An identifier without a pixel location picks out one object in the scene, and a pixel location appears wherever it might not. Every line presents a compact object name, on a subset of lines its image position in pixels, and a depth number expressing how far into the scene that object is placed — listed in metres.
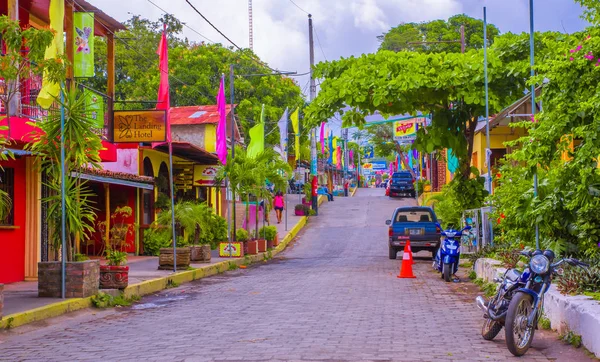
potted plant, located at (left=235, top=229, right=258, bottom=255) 28.61
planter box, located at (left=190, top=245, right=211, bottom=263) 23.69
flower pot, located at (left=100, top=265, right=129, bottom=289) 14.84
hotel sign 19.94
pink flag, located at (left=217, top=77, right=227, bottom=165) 25.32
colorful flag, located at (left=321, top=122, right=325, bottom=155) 53.27
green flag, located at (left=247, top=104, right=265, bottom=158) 31.14
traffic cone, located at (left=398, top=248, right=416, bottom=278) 19.45
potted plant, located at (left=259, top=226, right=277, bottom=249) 32.06
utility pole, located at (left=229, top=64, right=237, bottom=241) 27.89
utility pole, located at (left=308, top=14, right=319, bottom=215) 45.53
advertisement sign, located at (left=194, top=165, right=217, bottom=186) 35.28
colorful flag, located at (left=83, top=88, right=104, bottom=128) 18.02
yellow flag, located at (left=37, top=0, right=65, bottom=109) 13.65
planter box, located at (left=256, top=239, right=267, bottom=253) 30.36
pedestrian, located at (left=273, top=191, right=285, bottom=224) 44.19
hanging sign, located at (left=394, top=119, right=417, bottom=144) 50.56
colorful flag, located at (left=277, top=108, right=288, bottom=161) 39.97
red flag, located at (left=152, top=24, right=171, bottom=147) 19.20
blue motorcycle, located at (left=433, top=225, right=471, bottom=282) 18.41
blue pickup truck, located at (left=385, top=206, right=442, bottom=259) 25.73
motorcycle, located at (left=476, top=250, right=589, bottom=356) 8.47
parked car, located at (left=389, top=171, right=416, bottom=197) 63.16
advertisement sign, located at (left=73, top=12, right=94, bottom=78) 17.42
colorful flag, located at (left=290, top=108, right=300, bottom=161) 41.50
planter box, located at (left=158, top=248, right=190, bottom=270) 20.41
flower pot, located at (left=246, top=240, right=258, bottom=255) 28.66
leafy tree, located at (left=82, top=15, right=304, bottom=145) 51.97
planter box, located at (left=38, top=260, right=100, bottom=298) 13.62
